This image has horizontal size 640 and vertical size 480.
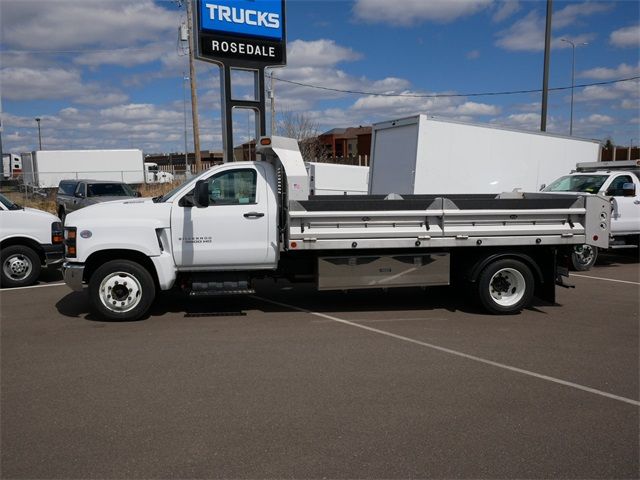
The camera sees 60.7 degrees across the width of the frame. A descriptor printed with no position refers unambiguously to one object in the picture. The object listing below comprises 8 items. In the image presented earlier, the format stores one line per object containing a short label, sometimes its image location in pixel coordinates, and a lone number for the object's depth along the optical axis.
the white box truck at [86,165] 39.78
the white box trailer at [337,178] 20.45
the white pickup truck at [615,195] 11.80
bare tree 38.94
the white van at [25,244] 9.70
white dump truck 7.20
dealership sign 12.48
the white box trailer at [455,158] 12.70
